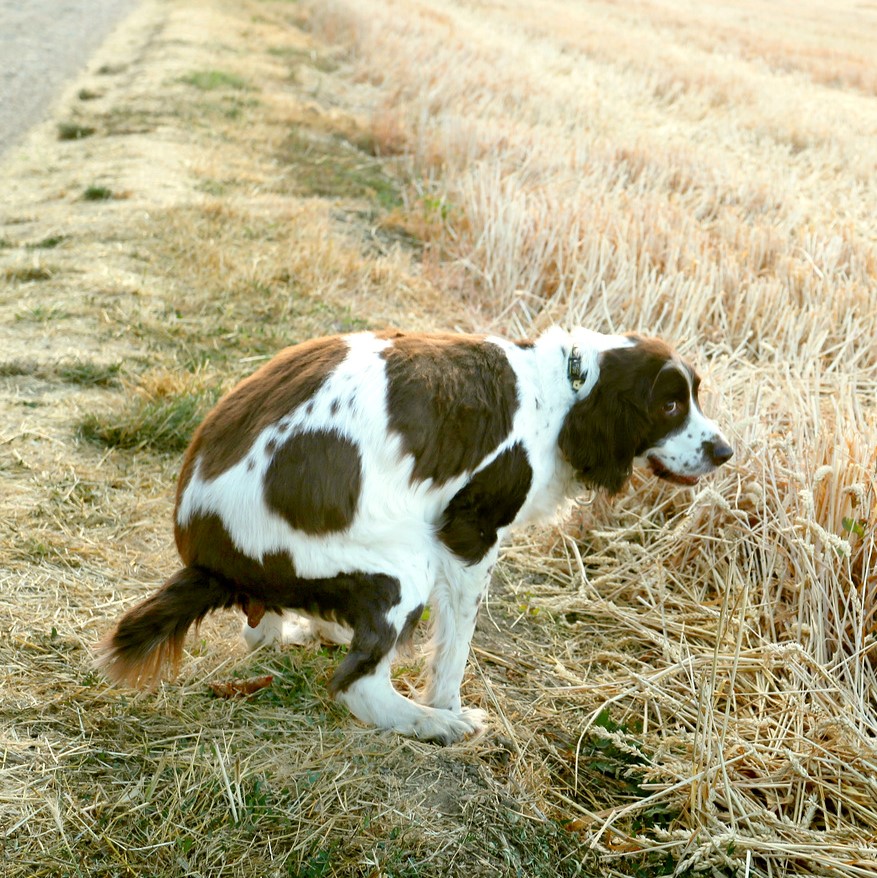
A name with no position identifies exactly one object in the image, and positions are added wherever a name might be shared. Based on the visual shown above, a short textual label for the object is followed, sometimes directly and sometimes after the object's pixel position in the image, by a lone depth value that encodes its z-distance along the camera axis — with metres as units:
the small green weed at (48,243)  6.44
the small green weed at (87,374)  4.77
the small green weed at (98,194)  7.45
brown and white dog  2.76
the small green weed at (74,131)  9.48
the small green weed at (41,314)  5.27
